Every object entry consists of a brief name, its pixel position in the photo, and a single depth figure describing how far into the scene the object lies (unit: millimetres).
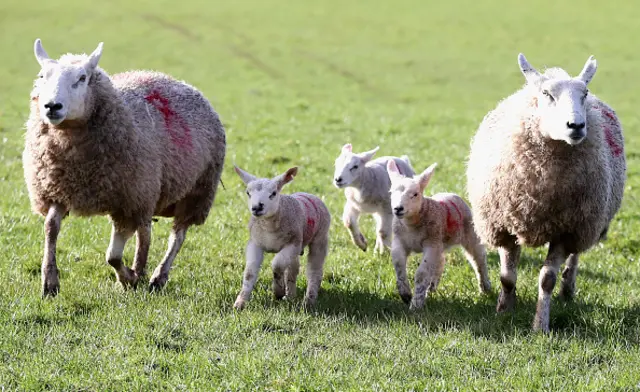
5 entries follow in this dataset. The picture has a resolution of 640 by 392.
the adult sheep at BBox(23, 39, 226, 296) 15734
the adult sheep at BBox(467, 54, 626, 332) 14539
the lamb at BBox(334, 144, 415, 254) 20734
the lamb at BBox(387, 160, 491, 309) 15836
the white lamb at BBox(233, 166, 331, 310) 15352
